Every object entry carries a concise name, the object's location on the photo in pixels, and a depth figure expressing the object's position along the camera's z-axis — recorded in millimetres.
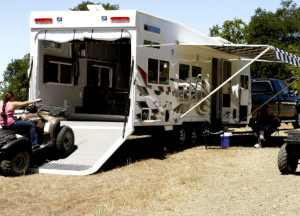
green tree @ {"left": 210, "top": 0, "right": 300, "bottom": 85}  44000
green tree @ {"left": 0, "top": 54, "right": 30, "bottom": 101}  43250
